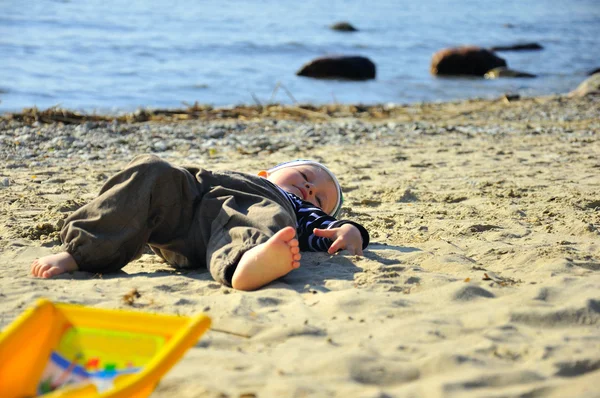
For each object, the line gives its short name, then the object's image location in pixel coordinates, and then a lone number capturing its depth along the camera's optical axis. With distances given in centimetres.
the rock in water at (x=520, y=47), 2239
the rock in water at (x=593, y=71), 1638
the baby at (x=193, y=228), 300
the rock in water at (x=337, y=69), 1517
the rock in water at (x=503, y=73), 1641
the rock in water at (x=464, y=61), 1677
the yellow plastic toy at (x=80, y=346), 189
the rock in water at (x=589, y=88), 1127
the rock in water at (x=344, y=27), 2561
